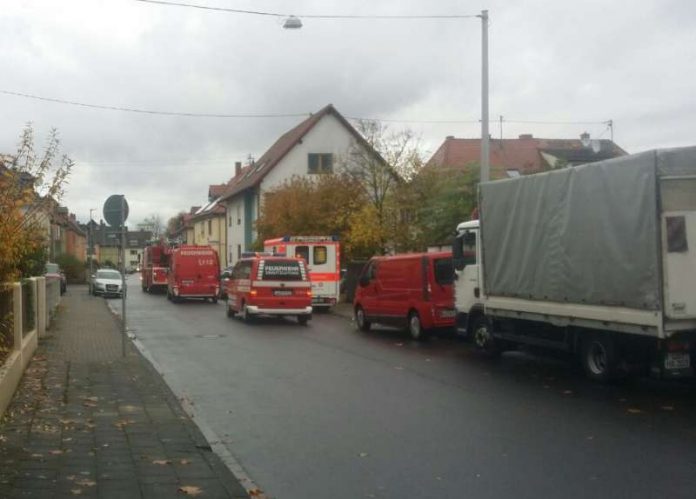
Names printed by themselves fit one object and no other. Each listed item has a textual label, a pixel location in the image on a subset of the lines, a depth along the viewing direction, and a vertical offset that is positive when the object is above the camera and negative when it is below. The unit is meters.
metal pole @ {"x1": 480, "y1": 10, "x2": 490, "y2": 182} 20.39 +3.76
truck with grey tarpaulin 10.99 -0.05
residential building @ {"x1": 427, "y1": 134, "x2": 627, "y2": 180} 52.94 +7.42
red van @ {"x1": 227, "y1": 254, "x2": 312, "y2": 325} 25.41 -0.69
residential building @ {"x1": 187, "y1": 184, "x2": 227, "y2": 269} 71.62 +3.69
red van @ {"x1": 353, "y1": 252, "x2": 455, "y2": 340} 19.36 -0.68
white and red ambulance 32.09 +0.13
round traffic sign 16.72 +1.05
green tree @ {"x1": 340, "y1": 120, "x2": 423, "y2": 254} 32.50 +2.97
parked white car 46.41 -0.85
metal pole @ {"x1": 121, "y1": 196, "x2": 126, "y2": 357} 16.44 +0.38
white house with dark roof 53.81 +6.79
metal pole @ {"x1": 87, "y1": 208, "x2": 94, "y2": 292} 28.01 +0.87
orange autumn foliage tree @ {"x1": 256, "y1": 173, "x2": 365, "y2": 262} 37.12 +2.45
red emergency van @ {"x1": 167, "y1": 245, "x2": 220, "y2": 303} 39.00 -0.30
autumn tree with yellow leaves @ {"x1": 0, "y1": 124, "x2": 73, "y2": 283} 10.27 +0.77
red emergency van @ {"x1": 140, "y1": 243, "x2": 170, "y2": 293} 50.59 -0.02
